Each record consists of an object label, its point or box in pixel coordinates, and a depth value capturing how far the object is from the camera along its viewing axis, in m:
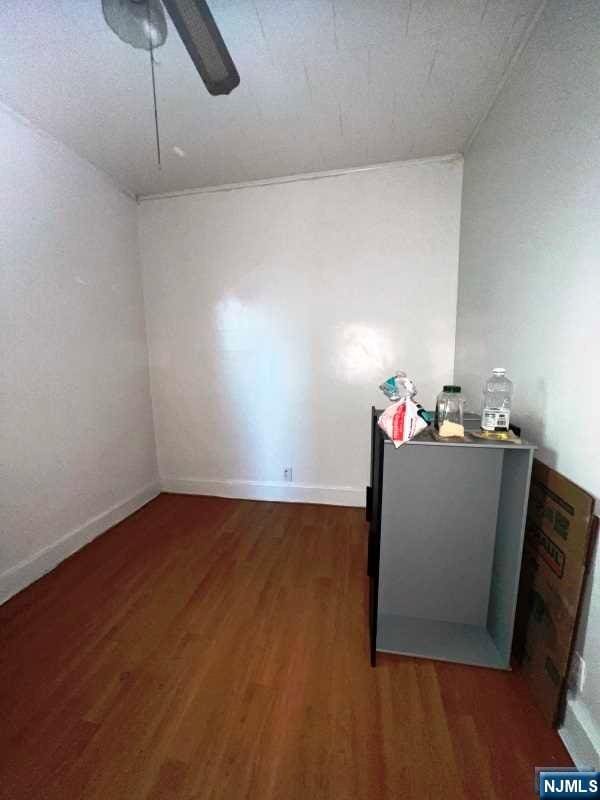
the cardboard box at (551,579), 0.92
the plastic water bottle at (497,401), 1.09
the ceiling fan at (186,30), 0.89
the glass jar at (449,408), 1.19
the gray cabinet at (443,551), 1.24
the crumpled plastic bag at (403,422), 1.07
